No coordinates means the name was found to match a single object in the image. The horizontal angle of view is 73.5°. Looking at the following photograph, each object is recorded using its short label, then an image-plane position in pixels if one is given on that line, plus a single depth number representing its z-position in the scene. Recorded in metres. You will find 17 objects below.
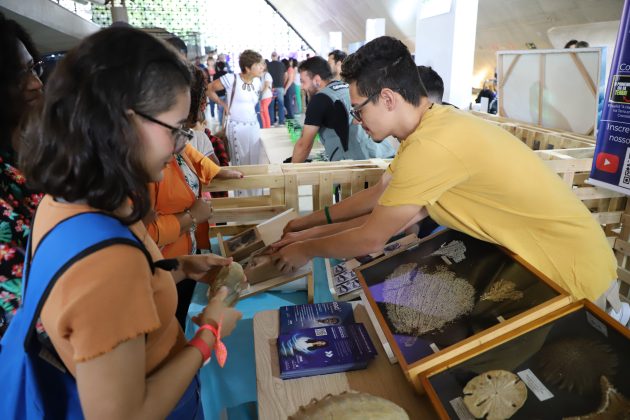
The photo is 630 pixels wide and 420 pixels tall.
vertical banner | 2.28
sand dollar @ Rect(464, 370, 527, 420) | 0.72
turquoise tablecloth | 1.18
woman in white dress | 4.75
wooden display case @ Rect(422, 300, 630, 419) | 0.70
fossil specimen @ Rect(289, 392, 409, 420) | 0.76
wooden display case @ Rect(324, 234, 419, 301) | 1.47
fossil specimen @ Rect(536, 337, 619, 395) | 0.72
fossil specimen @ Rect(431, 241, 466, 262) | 1.13
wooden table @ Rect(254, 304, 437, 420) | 0.92
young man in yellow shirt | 1.19
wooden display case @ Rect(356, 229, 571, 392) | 0.86
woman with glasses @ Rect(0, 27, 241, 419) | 0.60
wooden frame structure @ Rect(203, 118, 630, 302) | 2.13
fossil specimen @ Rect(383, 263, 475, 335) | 0.95
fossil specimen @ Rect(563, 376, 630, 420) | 0.66
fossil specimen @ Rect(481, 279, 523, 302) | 0.94
